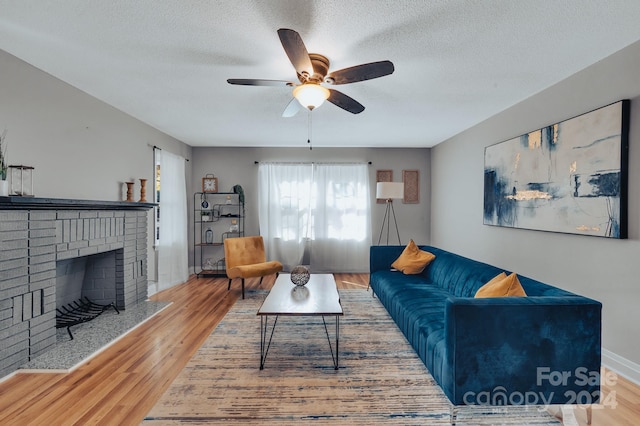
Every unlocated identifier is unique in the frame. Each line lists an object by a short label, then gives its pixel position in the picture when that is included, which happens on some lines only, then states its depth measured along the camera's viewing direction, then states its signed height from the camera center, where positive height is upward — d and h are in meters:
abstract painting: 2.27 +0.33
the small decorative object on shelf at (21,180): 2.36 +0.22
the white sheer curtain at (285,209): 5.87 +0.05
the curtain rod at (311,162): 5.89 +0.93
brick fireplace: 2.24 -0.36
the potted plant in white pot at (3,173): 2.18 +0.25
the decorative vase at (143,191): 4.03 +0.25
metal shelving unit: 5.84 -0.24
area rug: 1.84 -1.18
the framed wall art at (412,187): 6.02 +0.49
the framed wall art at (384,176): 5.97 +0.70
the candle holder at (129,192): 3.84 +0.22
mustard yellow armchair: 4.39 -0.73
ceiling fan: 1.90 +0.93
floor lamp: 4.91 +0.35
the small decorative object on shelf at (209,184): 5.83 +0.50
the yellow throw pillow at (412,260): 3.86 -0.58
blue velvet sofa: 1.70 -0.74
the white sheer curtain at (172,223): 4.72 -0.20
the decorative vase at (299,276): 3.23 -0.66
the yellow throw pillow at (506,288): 1.96 -0.47
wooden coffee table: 2.44 -0.77
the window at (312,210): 5.88 +0.05
